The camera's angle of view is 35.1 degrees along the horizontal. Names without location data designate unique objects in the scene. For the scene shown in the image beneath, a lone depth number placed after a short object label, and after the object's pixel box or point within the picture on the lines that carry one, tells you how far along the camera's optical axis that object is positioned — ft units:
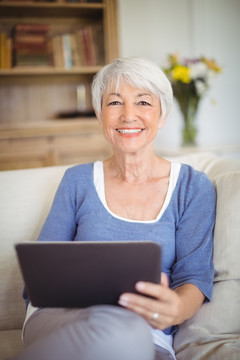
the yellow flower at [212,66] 8.38
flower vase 8.57
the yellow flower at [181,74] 8.08
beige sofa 3.25
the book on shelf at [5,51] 9.04
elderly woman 2.52
